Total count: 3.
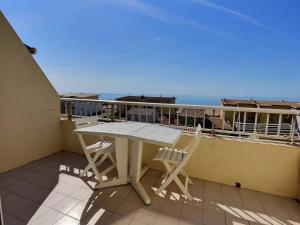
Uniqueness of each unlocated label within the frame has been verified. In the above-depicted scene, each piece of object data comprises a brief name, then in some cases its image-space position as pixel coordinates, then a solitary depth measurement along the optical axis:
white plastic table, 2.26
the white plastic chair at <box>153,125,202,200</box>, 2.18
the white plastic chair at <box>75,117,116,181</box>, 2.59
